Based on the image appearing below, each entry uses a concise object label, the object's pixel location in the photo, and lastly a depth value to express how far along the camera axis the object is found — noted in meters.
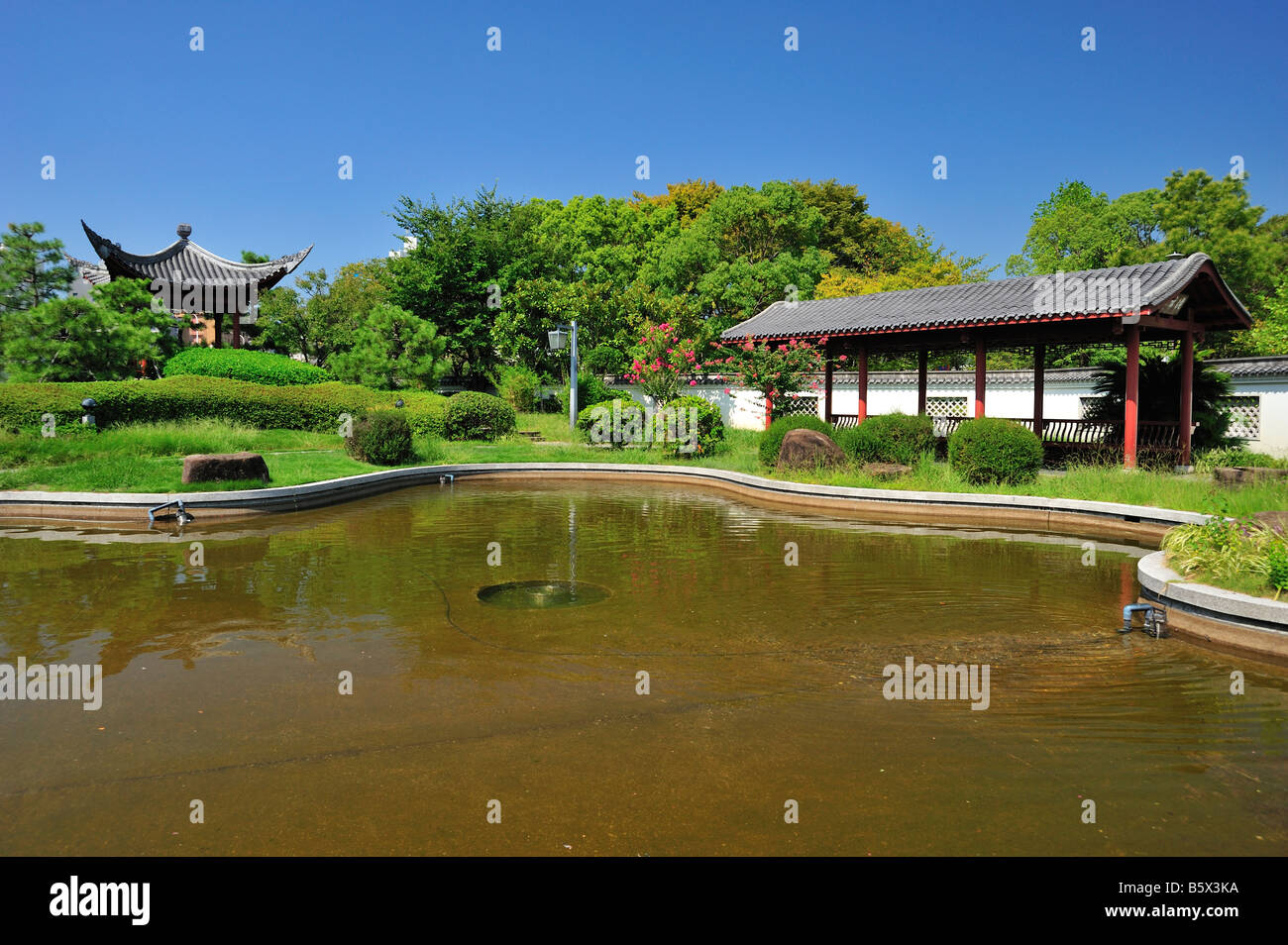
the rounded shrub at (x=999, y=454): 13.73
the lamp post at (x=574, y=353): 23.53
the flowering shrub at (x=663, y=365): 21.12
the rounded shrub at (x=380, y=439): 16.88
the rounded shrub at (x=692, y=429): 19.55
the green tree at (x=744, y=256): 31.80
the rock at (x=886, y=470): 14.91
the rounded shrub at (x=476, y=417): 22.14
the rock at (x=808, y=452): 15.48
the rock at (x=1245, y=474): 11.14
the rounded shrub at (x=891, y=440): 16.03
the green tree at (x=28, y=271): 25.08
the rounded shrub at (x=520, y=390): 27.84
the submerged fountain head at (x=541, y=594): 6.98
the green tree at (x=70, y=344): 21.09
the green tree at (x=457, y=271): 33.12
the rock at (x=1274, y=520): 6.77
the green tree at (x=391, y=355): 27.20
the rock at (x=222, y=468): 12.52
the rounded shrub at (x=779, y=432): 16.42
